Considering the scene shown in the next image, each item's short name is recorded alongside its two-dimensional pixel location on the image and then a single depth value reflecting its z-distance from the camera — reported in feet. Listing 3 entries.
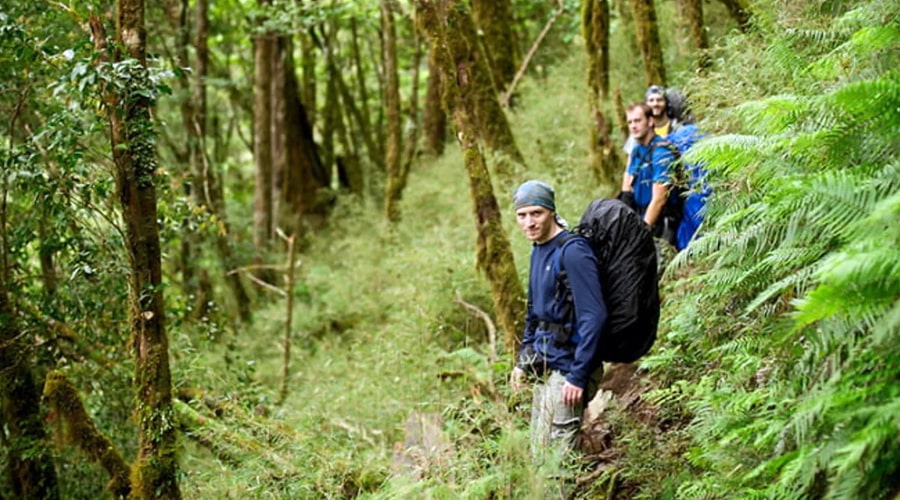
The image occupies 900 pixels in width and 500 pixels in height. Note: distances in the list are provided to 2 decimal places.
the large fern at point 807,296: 10.98
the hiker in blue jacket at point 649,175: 23.99
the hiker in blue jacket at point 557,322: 16.99
